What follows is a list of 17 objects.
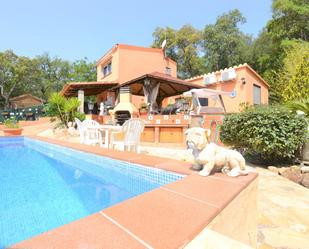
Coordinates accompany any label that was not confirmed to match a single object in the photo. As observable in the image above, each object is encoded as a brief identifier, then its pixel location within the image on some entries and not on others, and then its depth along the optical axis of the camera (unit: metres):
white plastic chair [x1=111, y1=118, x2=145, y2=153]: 6.25
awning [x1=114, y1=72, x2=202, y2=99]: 11.51
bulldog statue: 2.50
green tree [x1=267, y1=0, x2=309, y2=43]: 18.94
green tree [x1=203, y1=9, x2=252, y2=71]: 25.36
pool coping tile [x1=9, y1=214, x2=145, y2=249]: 1.10
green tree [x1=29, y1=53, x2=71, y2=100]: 36.06
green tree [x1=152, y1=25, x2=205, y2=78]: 28.12
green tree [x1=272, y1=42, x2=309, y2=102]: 10.29
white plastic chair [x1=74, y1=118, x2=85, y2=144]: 7.76
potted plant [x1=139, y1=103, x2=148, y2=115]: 11.93
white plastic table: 6.66
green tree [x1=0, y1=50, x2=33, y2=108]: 30.48
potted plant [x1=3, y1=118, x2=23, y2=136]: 12.17
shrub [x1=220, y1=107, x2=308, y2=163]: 5.25
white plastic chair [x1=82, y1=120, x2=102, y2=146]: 7.49
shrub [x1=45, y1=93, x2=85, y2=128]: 12.92
